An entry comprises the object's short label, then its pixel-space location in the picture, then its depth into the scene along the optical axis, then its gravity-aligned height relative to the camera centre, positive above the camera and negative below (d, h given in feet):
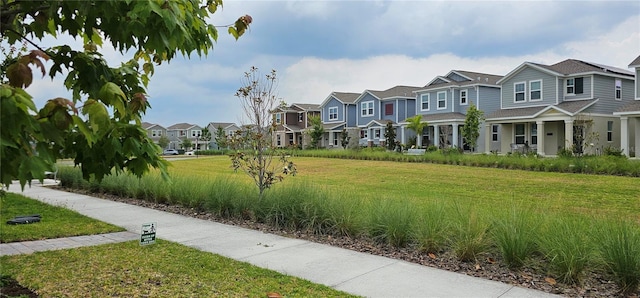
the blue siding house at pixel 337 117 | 163.02 +11.14
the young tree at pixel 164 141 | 249.34 +4.18
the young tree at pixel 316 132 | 157.07 +5.28
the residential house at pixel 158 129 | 293.84 +12.91
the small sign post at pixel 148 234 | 21.34 -4.03
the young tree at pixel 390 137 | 131.64 +2.82
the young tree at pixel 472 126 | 99.66 +4.40
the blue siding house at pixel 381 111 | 145.18 +11.84
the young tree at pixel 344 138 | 148.09 +2.97
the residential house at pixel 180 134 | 306.35 +9.75
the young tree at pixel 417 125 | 119.99 +5.74
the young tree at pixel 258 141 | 31.65 +0.47
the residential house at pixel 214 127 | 289.12 +13.93
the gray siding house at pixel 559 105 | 91.45 +8.66
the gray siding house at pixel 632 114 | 81.05 +5.40
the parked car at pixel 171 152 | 239.73 -1.92
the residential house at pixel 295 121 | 186.42 +11.33
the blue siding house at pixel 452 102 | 117.80 +11.87
